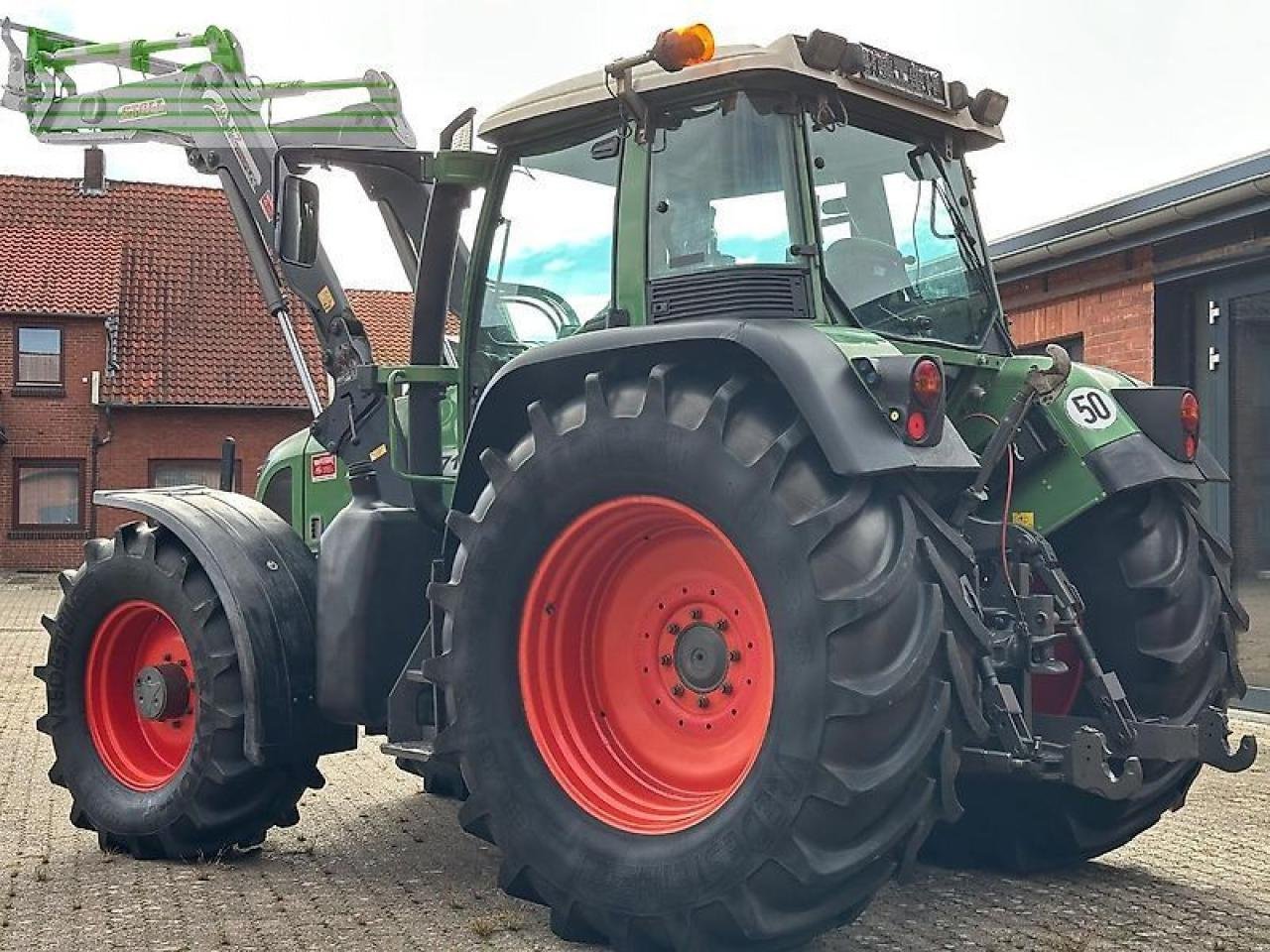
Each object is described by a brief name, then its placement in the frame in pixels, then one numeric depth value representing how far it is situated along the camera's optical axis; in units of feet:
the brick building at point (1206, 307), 31.81
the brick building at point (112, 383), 97.91
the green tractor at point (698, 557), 12.76
